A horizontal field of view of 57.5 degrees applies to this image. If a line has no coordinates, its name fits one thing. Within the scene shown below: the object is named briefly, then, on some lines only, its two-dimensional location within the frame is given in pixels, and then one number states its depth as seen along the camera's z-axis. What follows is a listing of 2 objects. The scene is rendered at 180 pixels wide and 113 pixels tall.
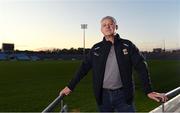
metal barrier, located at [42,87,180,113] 1.41
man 1.55
